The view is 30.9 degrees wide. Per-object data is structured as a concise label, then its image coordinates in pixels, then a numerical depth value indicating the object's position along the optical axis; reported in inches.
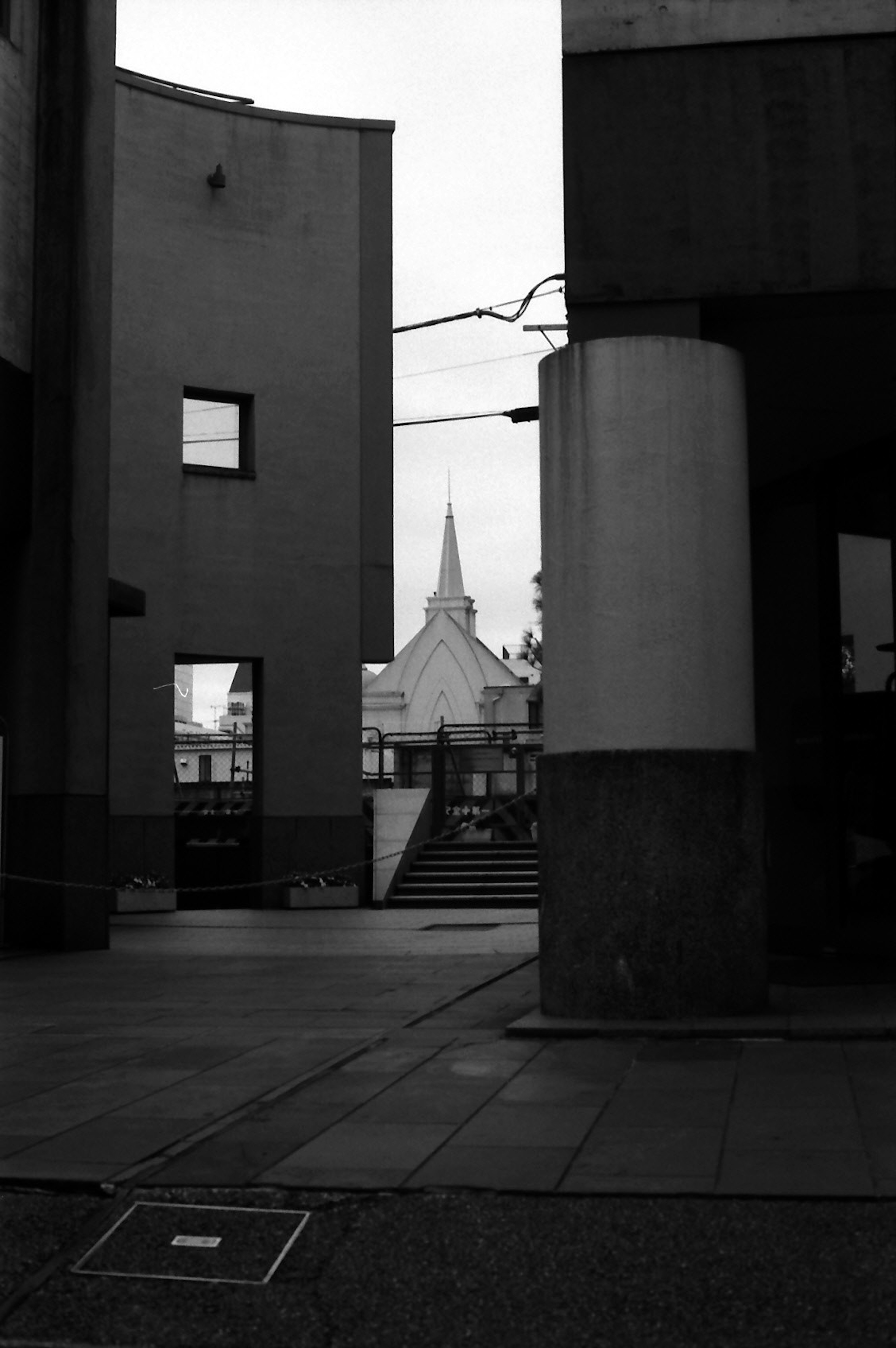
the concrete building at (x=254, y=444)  949.8
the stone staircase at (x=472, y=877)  895.7
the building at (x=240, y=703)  3668.8
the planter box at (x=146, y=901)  903.7
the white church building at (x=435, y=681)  3454.7
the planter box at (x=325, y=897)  955.3
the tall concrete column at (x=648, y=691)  352.8
